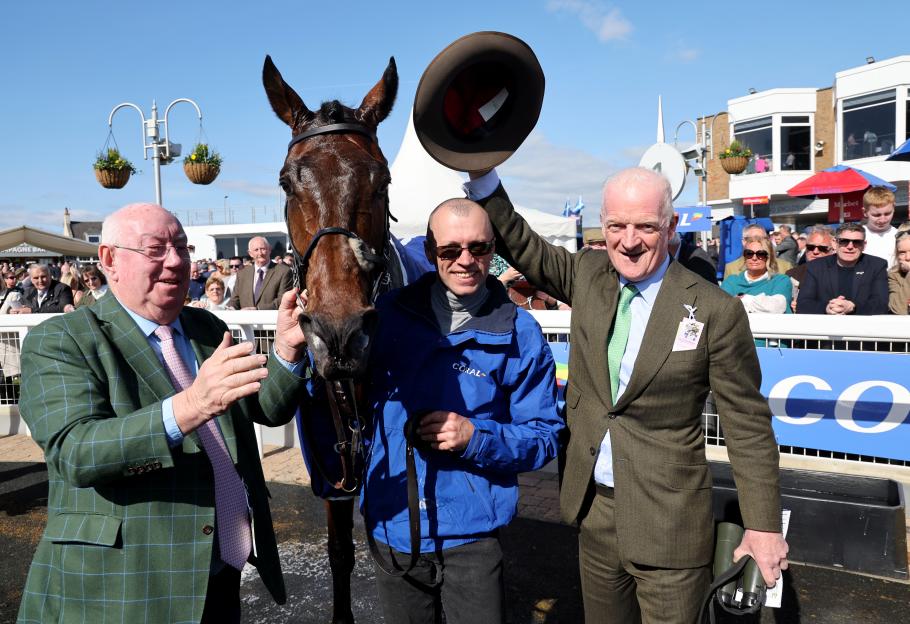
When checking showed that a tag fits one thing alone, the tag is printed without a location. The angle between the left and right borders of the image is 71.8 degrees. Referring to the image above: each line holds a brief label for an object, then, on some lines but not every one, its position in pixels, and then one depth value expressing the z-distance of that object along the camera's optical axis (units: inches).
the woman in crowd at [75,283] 366.2
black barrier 148.6
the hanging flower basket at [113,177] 418.9
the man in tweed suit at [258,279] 299.1
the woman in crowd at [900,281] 198.5
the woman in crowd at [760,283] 201.3
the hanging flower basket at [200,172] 426.3
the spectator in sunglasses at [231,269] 421.6
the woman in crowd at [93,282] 317.9
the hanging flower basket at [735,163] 663.8
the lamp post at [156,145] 412.8
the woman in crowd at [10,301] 345.7
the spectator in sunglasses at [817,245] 253.9
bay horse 75.2
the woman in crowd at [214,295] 323.6
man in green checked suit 64.6
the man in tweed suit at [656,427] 79.0
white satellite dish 241.4
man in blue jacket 80.1
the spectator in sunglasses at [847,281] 196.2
